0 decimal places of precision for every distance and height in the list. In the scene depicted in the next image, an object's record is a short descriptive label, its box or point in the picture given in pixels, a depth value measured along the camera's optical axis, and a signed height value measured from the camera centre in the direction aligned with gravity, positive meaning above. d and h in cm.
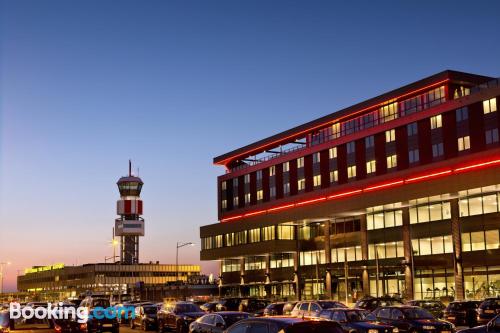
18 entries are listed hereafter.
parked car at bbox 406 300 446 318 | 3997 -295
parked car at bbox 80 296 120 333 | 3419 -282
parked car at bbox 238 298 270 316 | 4562 -300
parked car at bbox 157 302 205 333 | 3456 -276
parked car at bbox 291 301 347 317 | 3365 -234
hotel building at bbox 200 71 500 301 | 7088 +669
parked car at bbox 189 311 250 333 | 2512 -224
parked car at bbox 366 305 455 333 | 2808 -267
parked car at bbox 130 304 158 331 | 4041 -323
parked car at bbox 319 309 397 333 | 2564 -246
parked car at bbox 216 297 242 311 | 4750 -302
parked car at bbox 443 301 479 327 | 3803 -317
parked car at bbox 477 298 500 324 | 3542 -282
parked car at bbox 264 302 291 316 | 3828 -274
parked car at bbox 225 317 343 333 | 1377 -138
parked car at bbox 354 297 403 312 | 4009 -262
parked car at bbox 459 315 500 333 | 1953 -207
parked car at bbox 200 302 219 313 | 4841 -320
